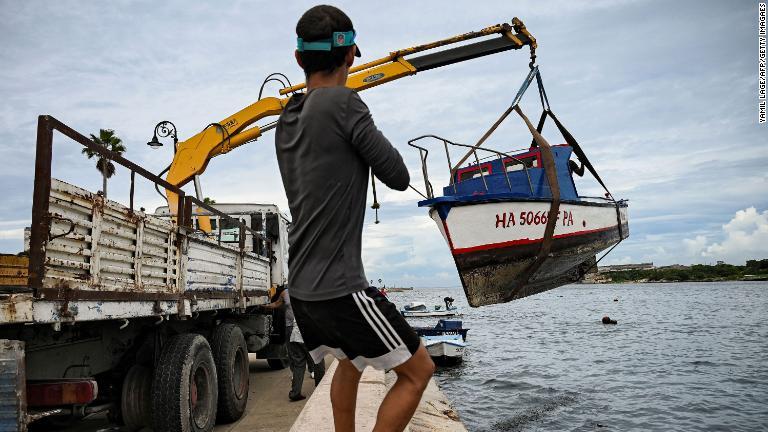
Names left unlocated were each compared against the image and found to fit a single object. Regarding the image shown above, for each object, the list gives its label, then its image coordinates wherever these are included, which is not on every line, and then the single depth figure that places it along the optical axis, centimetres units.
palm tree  2932
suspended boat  1061
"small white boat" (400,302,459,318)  4031
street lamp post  1130
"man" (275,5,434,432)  196
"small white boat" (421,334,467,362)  1923
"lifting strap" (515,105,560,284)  1094
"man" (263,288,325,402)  817
